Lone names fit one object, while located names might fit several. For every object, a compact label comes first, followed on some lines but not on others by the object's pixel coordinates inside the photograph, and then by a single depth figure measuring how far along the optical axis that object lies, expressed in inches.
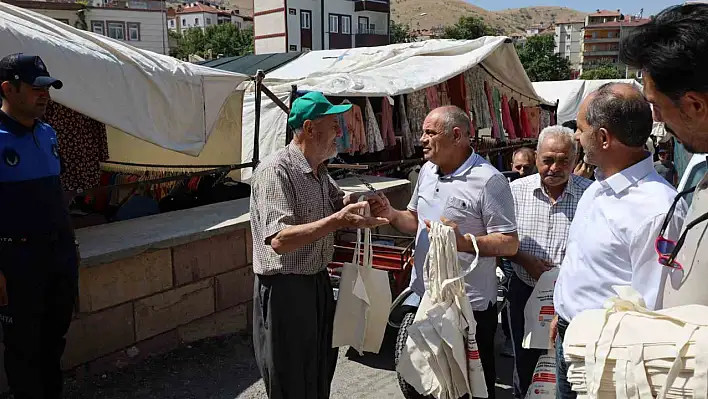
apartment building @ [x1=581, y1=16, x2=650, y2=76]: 3759.8
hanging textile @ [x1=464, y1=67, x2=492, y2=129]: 339.9
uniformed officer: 103.3
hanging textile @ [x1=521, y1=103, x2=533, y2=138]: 425.4
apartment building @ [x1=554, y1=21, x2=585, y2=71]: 4190.5
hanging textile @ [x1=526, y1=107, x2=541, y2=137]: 440.2
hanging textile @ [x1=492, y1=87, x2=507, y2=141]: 368.8
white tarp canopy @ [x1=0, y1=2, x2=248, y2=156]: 141.8
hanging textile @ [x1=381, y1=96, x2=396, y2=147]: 296.4
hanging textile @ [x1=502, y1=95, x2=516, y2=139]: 388.2
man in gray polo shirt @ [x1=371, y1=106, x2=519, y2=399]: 103.2
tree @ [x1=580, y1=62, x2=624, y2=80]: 1878.4
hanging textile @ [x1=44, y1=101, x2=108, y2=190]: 198.1
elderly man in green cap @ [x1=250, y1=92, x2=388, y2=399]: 89.0
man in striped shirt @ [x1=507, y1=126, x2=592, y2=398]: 118.0
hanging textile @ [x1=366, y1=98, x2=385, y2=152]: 286.0
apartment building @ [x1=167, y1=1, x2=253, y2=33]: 3503.9
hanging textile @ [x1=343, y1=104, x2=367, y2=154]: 275.6
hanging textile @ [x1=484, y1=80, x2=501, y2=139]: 356.5
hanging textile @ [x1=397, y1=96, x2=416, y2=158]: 305.9
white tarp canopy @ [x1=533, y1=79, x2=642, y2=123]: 521.0
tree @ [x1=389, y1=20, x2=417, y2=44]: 2533.7
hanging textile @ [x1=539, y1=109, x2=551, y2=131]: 463.2
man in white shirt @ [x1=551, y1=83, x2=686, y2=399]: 69.2
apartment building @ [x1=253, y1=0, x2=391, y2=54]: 1732.3
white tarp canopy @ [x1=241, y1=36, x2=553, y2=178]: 258.7
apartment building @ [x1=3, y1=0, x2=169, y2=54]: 1887.3
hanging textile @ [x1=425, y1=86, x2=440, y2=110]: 318.3
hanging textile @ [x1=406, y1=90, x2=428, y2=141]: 312.0
